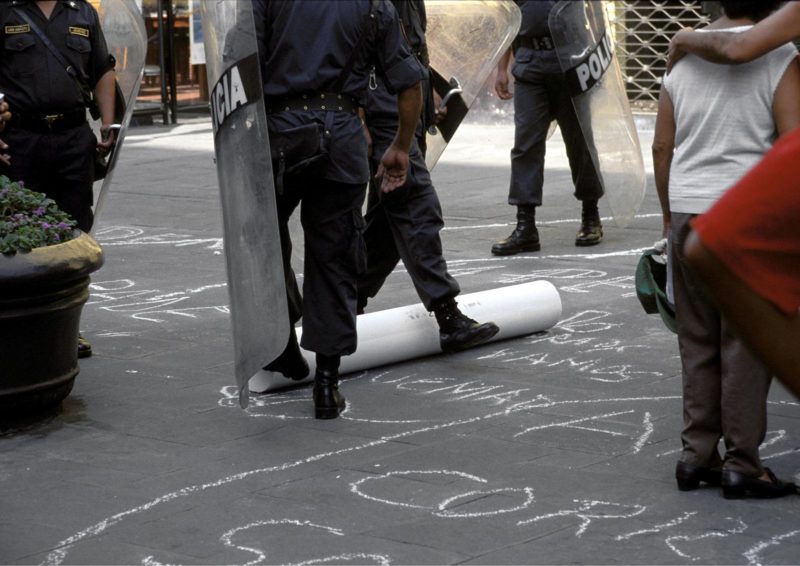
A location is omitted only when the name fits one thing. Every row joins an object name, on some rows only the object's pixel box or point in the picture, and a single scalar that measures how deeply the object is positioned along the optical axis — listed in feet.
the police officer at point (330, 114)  29.15
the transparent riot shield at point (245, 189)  28.22
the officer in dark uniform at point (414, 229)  35.51
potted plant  28.62
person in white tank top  23.45
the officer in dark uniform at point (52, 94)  34.22
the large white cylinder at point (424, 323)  33.53
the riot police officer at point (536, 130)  49.62
